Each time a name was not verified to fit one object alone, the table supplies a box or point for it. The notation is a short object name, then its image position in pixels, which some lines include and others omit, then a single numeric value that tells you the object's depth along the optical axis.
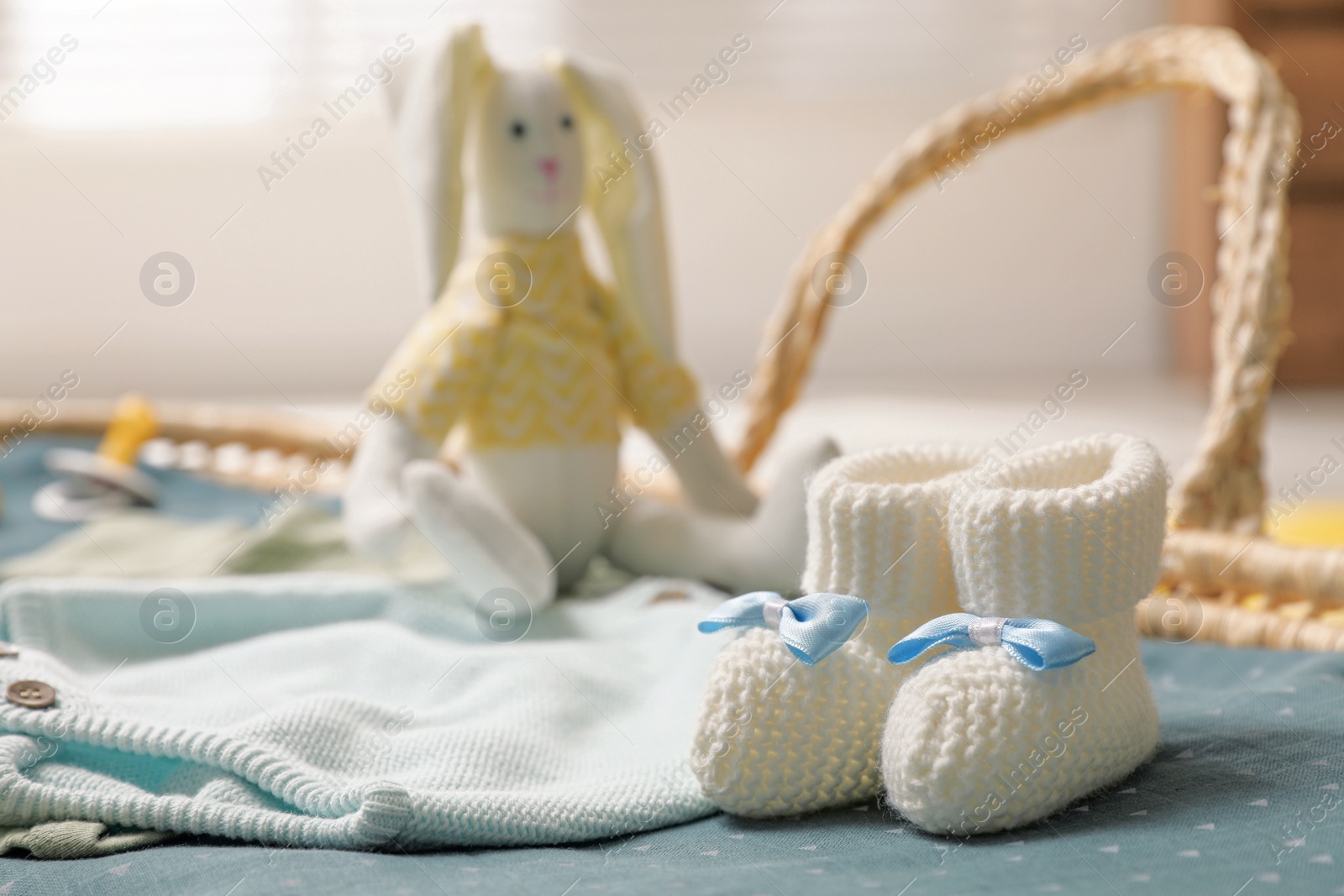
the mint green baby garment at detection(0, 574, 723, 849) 0.48
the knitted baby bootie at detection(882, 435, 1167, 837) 0.43
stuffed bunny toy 0.77
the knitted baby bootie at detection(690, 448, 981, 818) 0.46
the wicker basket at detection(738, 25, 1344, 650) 0.71
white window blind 1.93
